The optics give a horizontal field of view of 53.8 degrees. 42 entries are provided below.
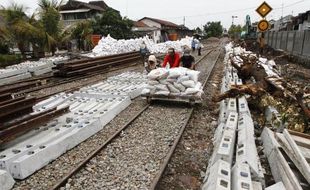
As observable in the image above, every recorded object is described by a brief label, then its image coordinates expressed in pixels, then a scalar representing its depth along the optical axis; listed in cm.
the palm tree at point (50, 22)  2014
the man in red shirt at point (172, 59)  880
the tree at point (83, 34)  2495
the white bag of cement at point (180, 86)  789
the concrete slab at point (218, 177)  316
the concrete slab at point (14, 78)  1208
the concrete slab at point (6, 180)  386
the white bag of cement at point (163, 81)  804
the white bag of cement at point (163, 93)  798
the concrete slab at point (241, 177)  315
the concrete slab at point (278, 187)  311
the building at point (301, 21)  3018
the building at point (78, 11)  3956
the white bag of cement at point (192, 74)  794
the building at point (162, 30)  5040
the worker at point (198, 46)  2473
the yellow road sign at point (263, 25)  1159
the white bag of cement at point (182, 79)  782
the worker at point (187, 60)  928
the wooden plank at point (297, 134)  458
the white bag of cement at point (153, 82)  812
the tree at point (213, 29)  8556
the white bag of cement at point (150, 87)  812
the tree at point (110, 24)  3130
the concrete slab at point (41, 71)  1423
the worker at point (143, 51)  1838
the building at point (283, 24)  4096
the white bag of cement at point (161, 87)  802
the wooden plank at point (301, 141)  431
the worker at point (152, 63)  1035
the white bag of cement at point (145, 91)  821
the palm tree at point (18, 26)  1762
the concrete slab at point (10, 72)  1228
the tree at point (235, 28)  8462
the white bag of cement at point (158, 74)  793
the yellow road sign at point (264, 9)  1136
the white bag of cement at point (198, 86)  793
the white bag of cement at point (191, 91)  776
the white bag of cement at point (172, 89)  794
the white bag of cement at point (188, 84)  784
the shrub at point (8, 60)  1630
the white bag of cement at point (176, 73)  786
